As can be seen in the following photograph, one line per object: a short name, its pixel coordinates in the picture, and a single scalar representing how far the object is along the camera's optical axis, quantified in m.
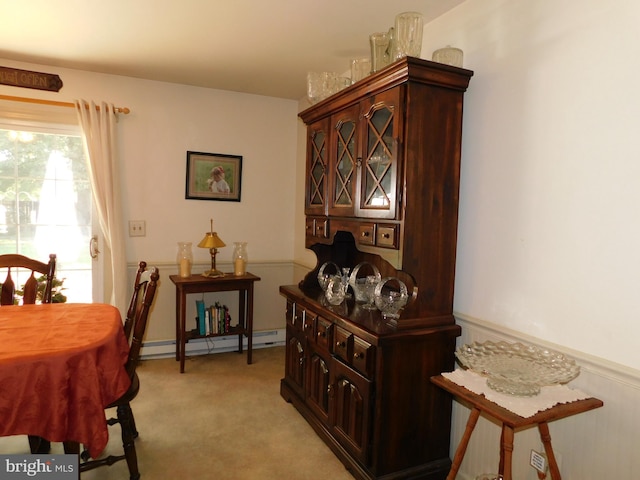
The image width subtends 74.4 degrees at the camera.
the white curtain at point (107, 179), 3.30
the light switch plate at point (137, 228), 3.57
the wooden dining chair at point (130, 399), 1.94
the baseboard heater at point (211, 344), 3.70
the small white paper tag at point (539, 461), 1.68
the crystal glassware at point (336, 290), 2.39
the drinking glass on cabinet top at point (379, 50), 2.11
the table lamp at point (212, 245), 3.55
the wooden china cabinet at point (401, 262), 1.86
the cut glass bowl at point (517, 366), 1.48
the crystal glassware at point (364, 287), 2.40
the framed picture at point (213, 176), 3.75
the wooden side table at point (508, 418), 1.34
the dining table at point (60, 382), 1.53
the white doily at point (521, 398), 1.39
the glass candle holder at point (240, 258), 3.73
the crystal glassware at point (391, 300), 2.07
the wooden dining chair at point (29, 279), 2.46
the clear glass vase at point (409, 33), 1.97
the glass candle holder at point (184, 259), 3.56
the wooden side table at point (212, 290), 3.38
